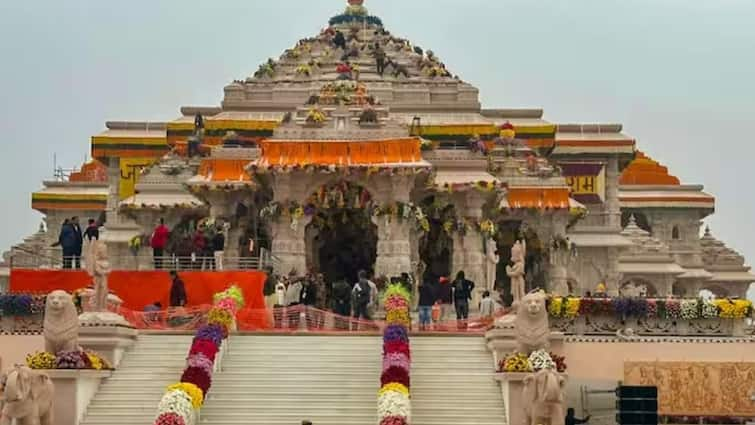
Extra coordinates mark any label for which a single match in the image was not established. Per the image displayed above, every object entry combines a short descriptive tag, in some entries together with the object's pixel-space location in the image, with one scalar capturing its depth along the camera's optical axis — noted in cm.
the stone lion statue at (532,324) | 3180
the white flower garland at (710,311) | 3775
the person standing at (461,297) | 4088
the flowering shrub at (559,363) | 3168
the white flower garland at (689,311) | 3772
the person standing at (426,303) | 3903
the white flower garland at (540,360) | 3133
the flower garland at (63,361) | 3178
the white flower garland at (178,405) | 2984
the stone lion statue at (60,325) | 3203
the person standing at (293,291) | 4312
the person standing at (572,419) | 3369
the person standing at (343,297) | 4091
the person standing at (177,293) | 4119
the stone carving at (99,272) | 3481
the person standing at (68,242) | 4466
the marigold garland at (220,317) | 3506
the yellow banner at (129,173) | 6606
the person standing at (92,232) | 4616
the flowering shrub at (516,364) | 3144
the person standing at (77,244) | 4494
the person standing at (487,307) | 4046
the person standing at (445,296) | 4231
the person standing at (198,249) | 4634
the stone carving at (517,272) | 3578
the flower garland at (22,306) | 3797
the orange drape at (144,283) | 4191
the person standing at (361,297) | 3994
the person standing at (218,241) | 4967
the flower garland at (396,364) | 3023
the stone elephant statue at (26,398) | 2866
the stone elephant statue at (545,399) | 2920
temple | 4697
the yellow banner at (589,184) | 6775
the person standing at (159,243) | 4822
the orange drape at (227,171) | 5153
